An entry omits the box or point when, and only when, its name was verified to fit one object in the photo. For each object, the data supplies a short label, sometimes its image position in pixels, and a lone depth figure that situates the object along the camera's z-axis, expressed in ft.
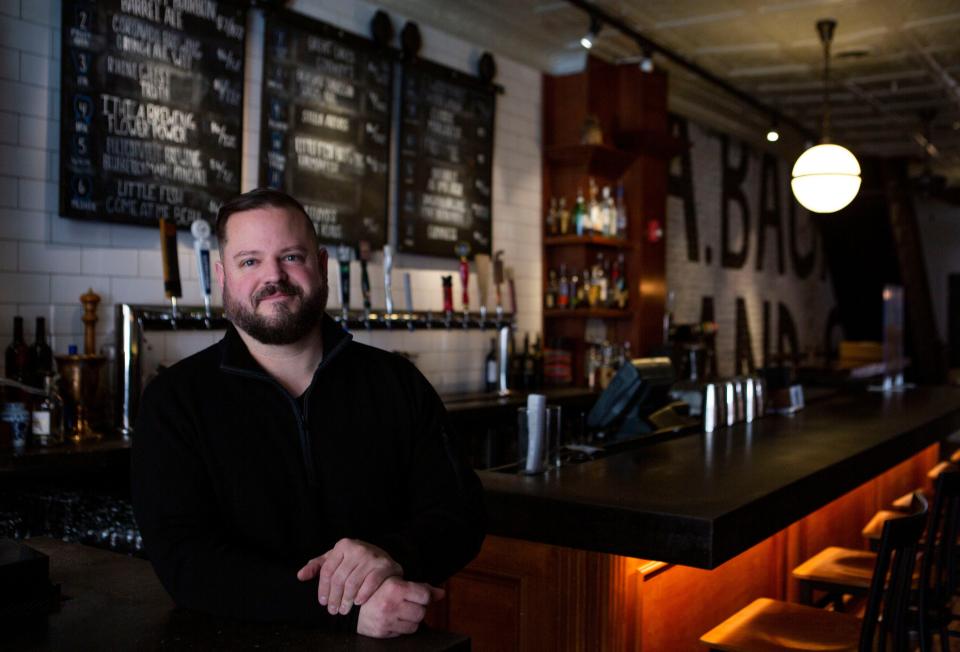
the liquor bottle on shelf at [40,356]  11.48
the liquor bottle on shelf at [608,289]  21.37
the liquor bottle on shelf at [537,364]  19.89
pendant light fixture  17.16
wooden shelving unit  20.94
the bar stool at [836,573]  10.69
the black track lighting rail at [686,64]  17.22
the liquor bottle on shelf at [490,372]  19.26
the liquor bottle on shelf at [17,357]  11.34
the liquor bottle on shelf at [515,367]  19.81
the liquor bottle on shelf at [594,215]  20.92
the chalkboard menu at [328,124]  15.23
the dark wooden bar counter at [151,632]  4.93
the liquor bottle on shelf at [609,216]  21.25
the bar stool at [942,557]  9.77
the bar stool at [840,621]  7.76
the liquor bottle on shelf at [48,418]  10.70
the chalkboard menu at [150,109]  12.33
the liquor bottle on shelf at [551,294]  21.11
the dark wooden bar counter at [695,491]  7.98
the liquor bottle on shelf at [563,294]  20.85
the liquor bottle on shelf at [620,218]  21.79
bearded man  5.45
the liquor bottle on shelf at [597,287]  21.02
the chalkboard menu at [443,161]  17.75
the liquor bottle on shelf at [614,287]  21.66
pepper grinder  11.25
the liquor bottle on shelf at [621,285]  21.90
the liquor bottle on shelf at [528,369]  19.63
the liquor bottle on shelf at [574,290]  20.84
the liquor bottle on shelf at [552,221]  21.07
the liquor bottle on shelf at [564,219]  20.90
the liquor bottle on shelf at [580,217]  20.66
